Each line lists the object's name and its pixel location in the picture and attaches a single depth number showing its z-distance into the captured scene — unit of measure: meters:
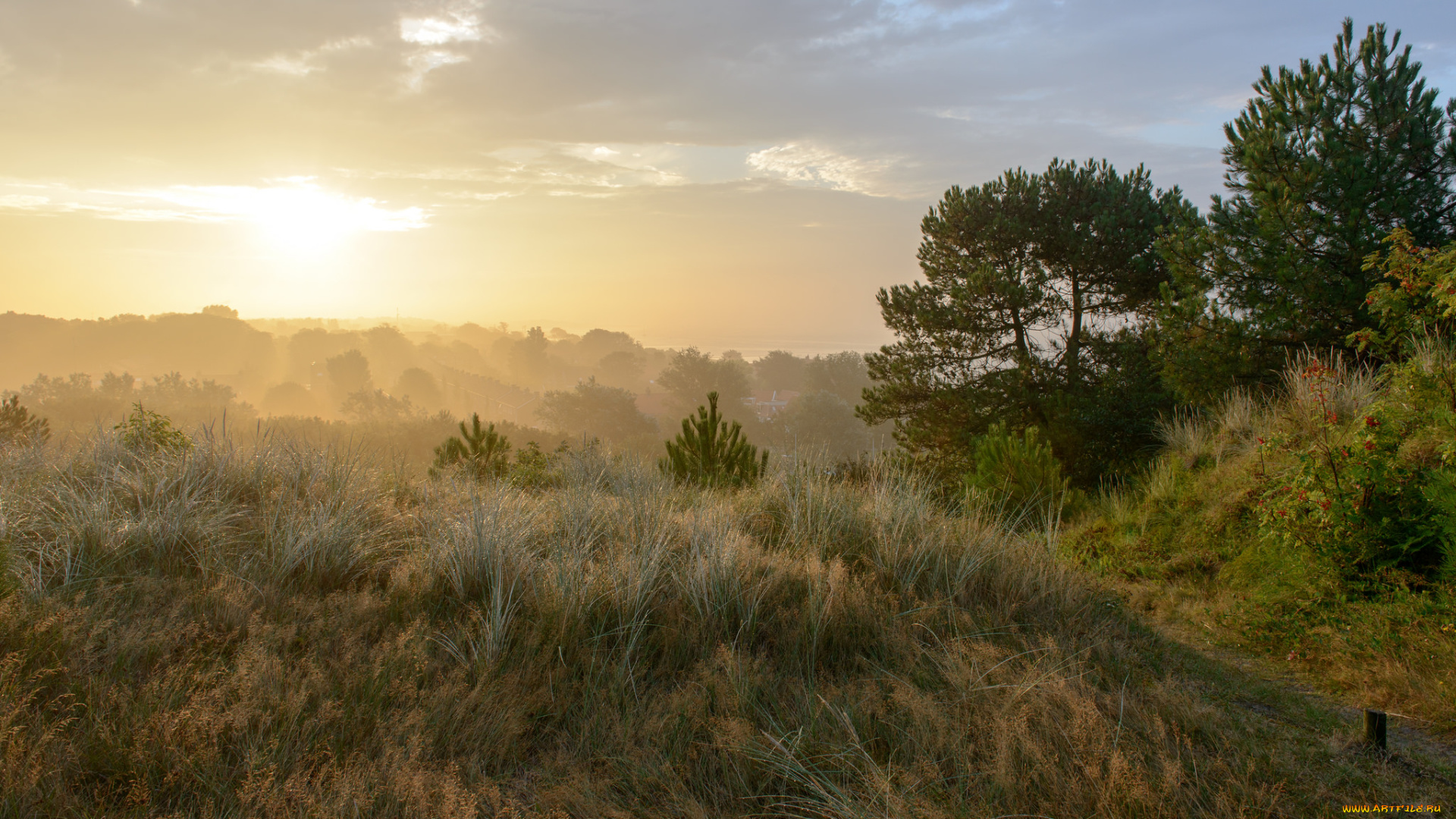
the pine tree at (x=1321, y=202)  9.23
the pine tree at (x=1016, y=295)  14.18
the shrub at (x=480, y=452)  10.05
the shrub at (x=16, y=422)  11.30
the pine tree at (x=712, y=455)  9.24
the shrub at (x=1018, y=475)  8.34
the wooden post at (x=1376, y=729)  2.92
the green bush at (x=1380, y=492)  4.66
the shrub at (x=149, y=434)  7.03
